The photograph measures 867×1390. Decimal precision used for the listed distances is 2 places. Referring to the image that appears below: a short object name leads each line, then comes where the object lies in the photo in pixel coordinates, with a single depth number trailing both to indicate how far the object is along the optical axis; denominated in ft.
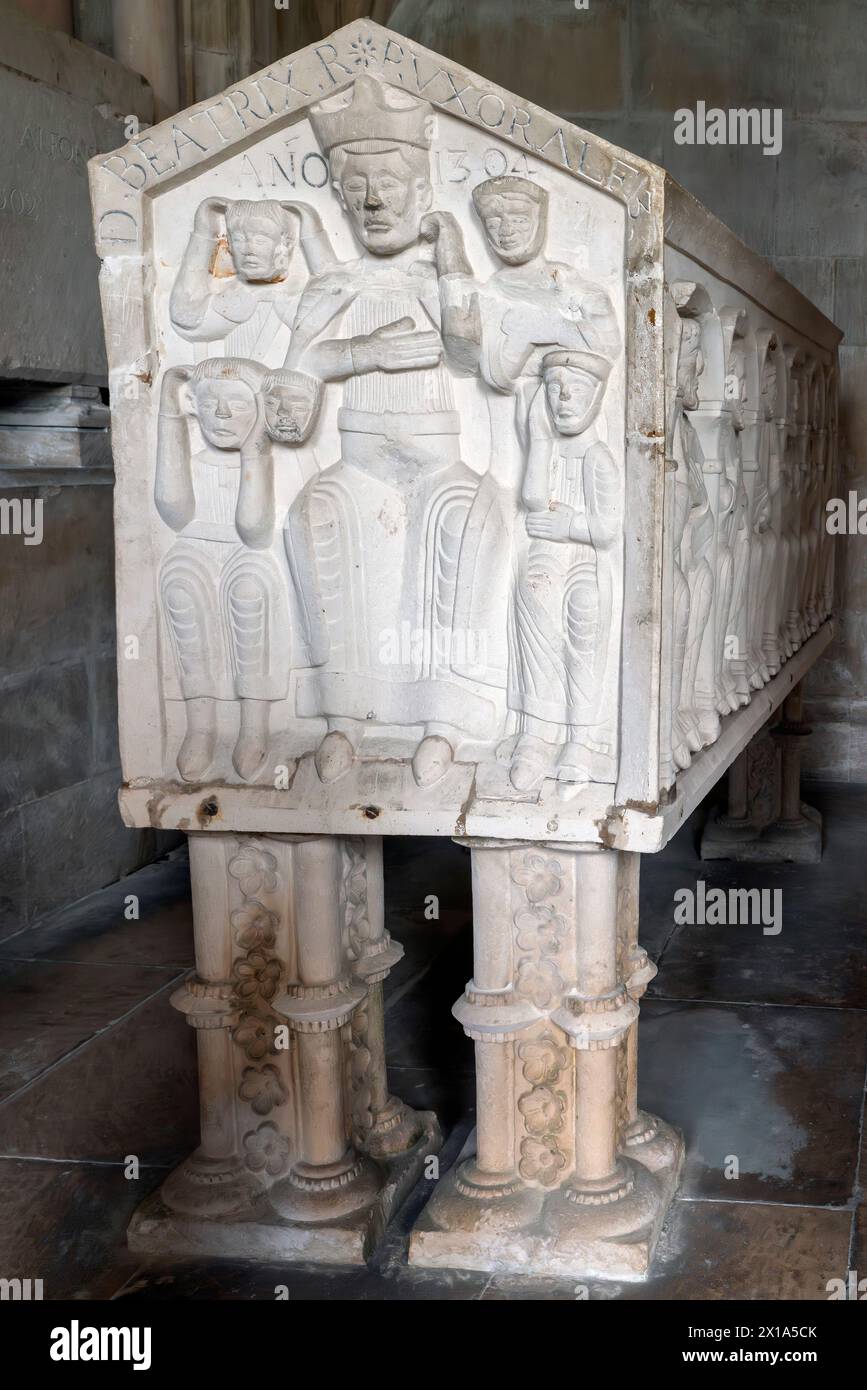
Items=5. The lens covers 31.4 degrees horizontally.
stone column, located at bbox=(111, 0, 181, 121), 20.45
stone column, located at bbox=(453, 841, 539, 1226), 11.26
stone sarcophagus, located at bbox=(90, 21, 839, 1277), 10.31
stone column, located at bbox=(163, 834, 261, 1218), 11.76
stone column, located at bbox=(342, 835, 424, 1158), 12.30
